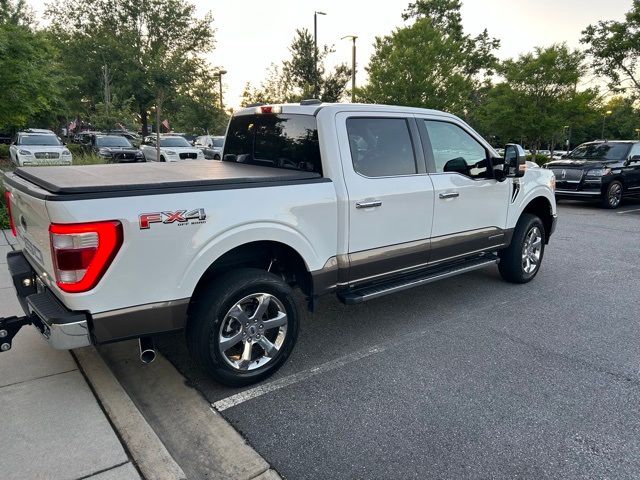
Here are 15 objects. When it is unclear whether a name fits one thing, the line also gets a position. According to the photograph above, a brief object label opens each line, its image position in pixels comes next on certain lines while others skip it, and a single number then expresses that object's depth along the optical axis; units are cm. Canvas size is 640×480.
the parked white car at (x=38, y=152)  1483
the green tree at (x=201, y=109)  3509
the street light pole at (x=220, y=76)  3728
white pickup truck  255
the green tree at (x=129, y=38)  3594
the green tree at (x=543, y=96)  1570
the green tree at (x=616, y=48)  1677
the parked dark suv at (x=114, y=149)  1826
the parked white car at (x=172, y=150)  1917
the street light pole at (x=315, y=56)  2331
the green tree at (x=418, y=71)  1766
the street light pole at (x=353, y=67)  1920
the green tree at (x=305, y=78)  2655
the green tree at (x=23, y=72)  836
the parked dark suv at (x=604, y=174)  1153
